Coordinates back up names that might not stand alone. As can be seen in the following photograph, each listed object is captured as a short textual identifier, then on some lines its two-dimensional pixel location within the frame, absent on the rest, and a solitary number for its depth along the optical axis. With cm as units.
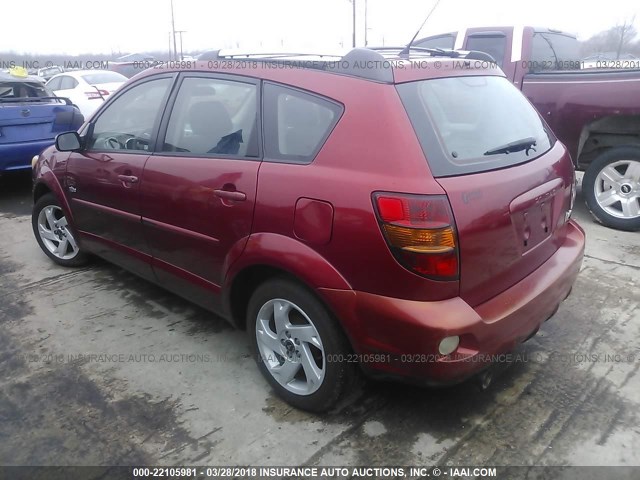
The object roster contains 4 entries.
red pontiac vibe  212
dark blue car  624
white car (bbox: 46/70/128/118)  1133
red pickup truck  516
